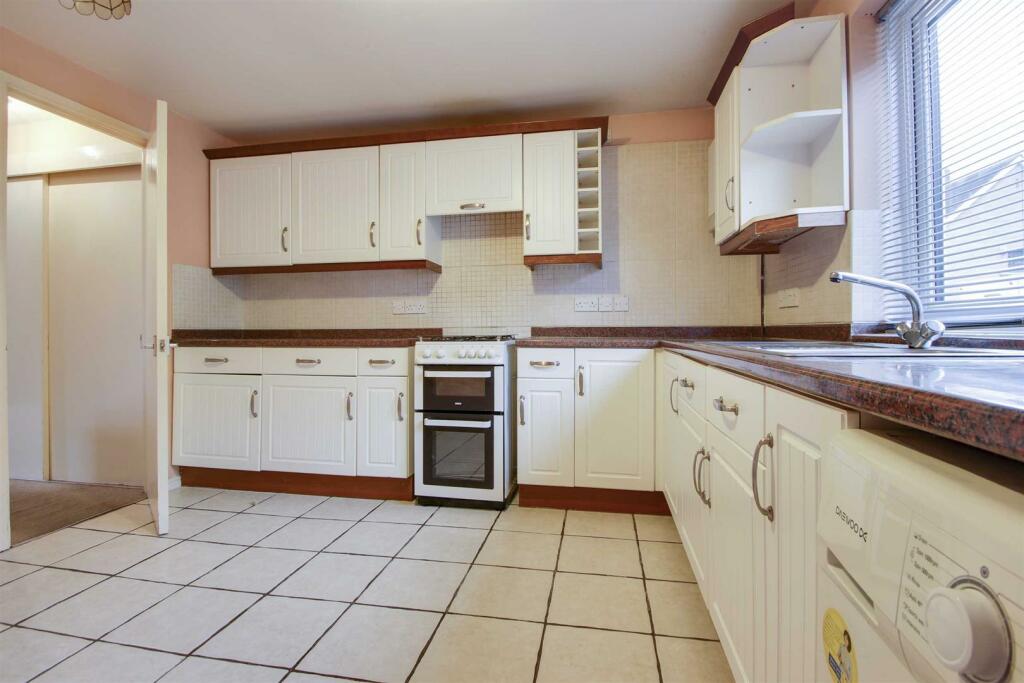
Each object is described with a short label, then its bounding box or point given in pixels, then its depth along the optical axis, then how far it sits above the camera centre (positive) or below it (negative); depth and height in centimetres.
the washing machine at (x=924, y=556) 27 -16
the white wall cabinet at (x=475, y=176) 278 +101
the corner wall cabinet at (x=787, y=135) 175 +85
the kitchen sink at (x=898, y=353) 99 -3
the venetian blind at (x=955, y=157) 120 +56
